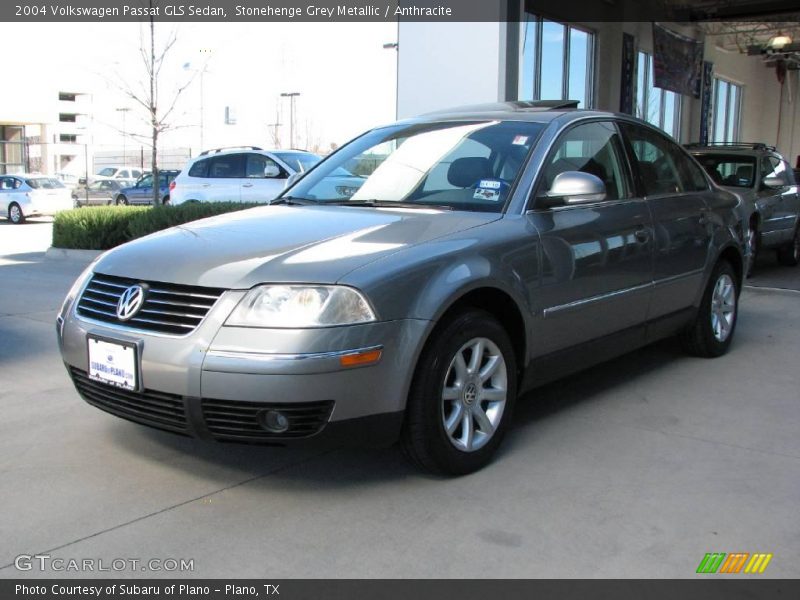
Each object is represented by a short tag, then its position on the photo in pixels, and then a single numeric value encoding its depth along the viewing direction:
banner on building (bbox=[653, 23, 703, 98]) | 16.69
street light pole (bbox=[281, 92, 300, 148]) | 43.58
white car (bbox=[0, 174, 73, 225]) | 23.75
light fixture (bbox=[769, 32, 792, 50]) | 19.08
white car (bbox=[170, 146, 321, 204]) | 15.33
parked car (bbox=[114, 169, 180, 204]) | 29.97
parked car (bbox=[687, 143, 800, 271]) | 10.03
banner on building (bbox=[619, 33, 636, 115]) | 16.27
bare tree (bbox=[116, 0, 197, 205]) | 15.55
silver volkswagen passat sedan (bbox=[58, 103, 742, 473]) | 3.24
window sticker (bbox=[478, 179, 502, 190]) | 4.19
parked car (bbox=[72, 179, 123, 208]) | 34.42
